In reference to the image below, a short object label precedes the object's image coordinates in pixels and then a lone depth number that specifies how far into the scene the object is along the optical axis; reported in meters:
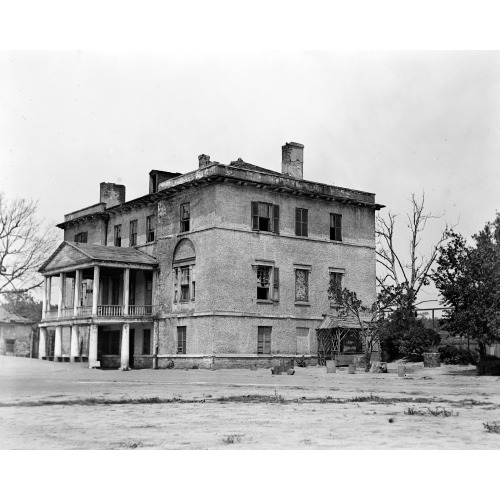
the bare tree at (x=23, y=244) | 25.02
